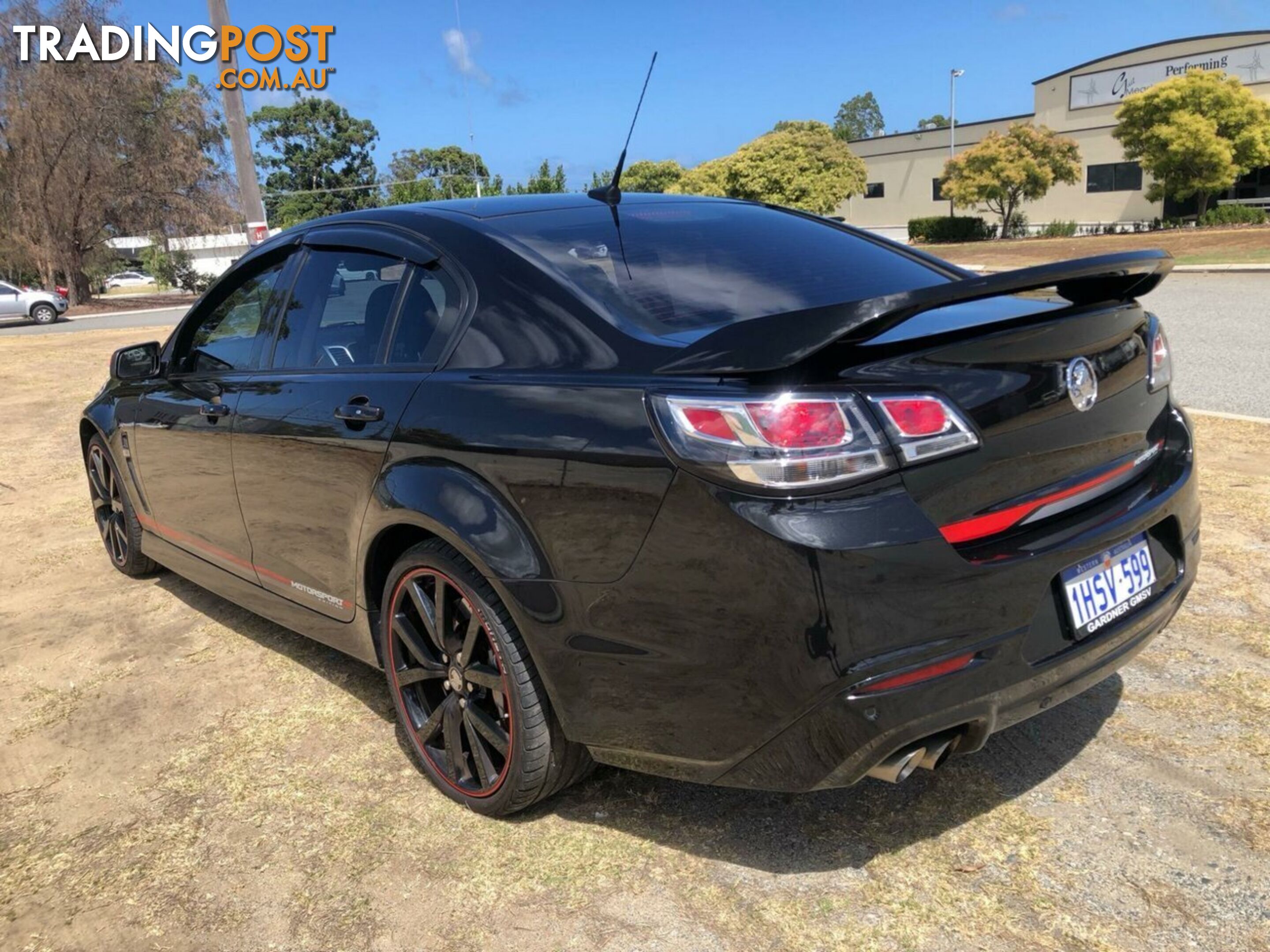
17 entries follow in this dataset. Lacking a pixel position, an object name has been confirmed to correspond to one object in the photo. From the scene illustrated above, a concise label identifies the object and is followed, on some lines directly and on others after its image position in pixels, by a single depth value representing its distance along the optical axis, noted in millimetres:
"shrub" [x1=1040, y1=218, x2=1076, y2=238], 44719
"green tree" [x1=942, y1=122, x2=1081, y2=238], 43906
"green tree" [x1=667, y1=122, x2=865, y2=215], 51156
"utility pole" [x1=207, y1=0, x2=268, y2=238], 9609
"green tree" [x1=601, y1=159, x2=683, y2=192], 57969
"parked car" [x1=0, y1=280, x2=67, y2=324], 28484
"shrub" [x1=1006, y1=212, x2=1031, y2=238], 48781
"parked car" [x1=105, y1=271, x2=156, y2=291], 78000
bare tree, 31672
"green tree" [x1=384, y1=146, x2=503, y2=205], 54875
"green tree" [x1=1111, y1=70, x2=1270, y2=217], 38625
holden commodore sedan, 2018
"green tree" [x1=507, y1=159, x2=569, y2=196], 43531
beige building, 45125
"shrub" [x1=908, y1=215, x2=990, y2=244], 47844
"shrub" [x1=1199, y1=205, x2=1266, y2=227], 38031
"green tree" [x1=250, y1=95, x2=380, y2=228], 94562
